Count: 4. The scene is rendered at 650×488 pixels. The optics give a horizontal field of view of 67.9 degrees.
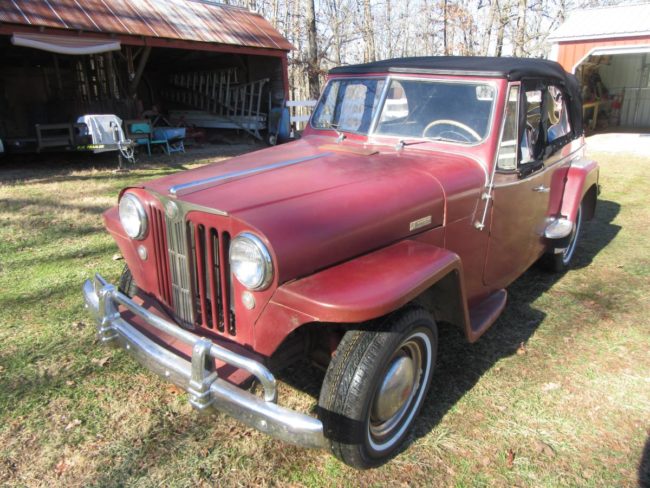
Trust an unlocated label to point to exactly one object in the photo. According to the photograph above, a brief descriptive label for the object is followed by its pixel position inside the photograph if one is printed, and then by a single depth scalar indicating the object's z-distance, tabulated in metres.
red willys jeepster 2.00
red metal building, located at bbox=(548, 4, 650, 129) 13.04
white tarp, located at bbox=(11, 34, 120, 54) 8.48
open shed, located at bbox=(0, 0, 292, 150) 9.18
